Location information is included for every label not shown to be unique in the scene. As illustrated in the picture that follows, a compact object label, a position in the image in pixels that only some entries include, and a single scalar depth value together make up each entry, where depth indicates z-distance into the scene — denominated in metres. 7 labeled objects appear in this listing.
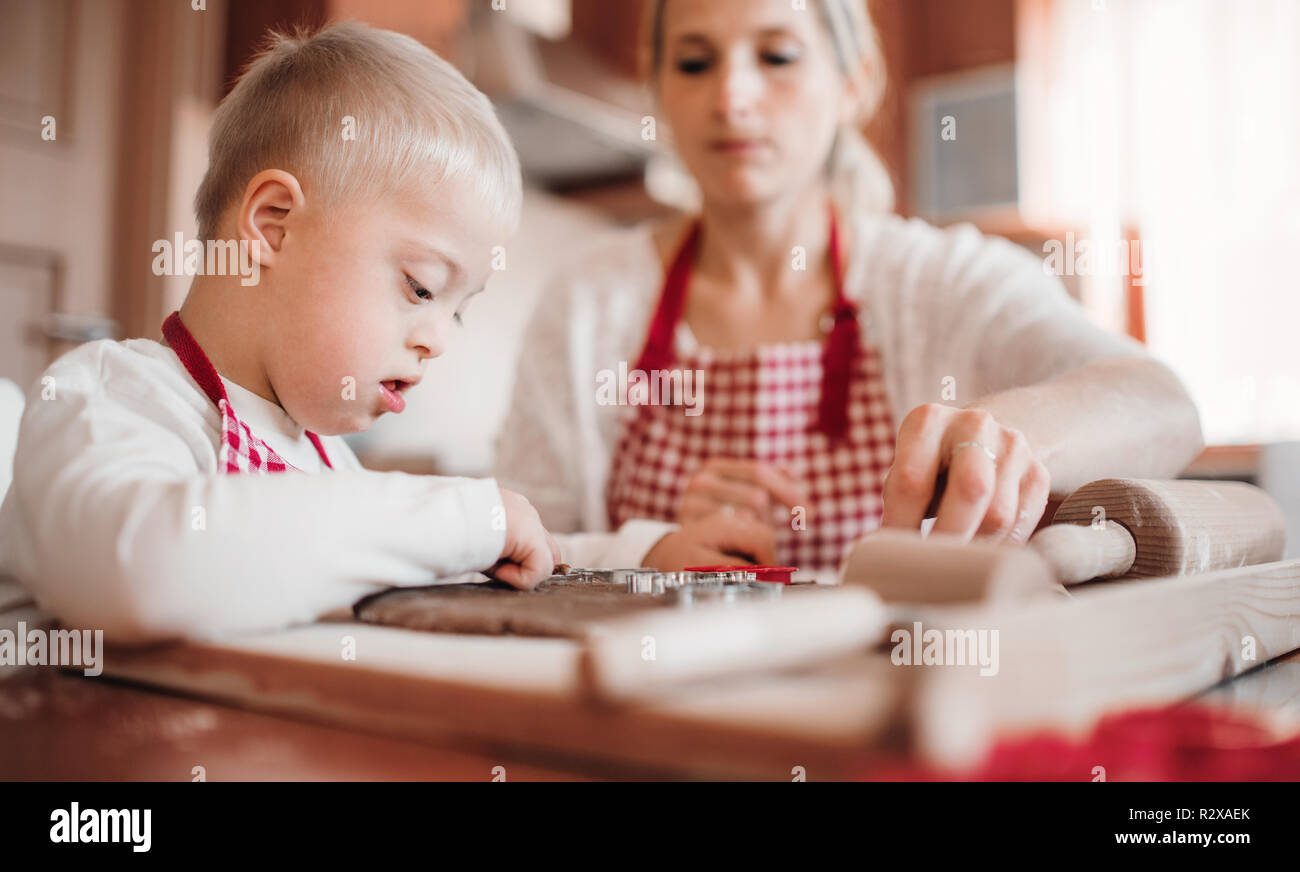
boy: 0.41
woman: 1.04
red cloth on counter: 0.26
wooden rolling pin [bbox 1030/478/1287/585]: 0.47
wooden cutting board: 0.24
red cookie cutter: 0.61
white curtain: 2.59
